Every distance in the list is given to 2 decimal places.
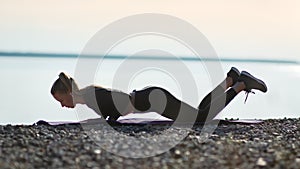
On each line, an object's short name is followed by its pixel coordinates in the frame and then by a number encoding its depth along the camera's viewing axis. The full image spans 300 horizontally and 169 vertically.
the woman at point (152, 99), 6.73
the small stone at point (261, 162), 4.65
